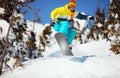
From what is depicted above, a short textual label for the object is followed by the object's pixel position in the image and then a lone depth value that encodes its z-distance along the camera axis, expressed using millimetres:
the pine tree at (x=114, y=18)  23633
